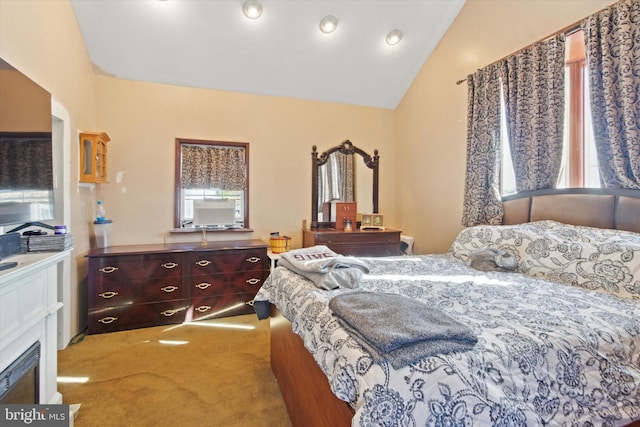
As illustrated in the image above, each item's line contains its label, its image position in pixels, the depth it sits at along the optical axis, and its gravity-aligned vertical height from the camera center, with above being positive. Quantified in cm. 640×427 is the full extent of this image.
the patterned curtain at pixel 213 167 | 336 +51
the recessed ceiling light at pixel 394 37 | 327 +193
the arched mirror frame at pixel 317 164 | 383 +61
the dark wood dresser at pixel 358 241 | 342 -35
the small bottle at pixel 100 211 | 301 +1
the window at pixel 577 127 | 217 +63
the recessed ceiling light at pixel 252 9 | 279 +193
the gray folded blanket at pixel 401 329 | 84 -37
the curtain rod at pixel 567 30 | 207 +130
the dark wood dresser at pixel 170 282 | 271 -69
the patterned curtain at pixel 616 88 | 175 +75
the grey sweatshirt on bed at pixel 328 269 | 153 -32
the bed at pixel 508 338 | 79 -43
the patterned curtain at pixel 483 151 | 268 +56
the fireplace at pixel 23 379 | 119 -72
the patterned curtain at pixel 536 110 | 220 +79
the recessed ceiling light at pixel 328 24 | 301 +192
